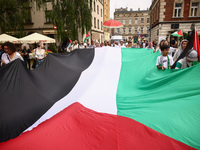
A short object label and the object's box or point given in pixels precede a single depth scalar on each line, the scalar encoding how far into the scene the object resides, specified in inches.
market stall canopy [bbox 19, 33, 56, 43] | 497.9
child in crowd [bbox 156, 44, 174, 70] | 142.7
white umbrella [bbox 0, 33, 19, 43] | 503.3
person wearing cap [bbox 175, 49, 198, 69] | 125.4
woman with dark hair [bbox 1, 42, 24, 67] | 172.7
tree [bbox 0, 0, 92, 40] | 581.0
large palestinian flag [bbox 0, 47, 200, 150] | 70.7
